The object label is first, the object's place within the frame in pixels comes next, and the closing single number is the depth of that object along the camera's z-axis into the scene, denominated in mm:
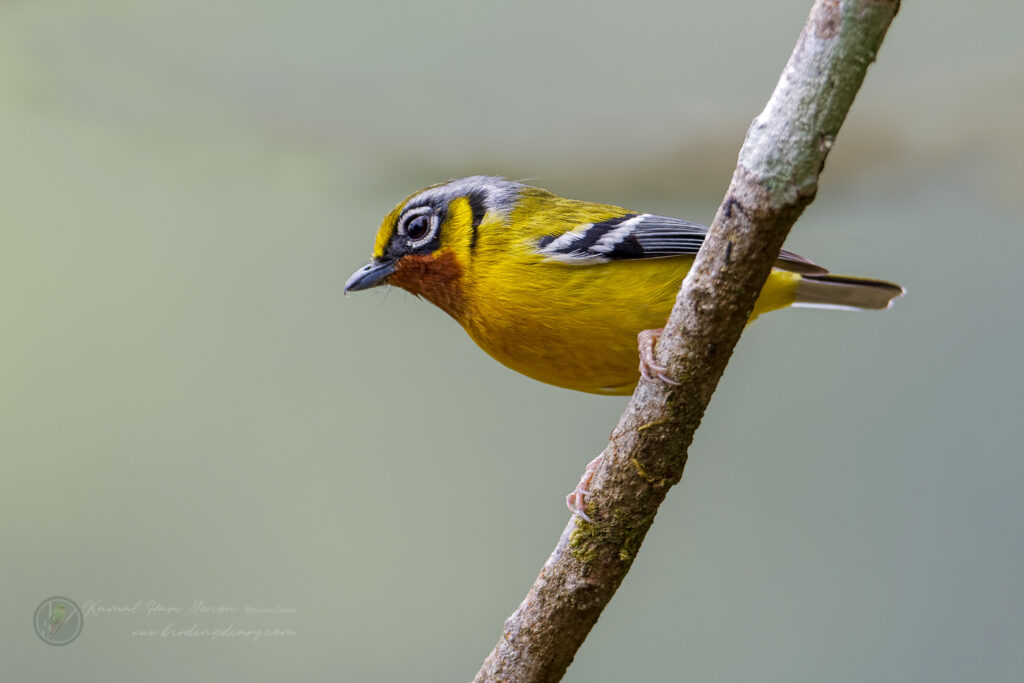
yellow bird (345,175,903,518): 3141
